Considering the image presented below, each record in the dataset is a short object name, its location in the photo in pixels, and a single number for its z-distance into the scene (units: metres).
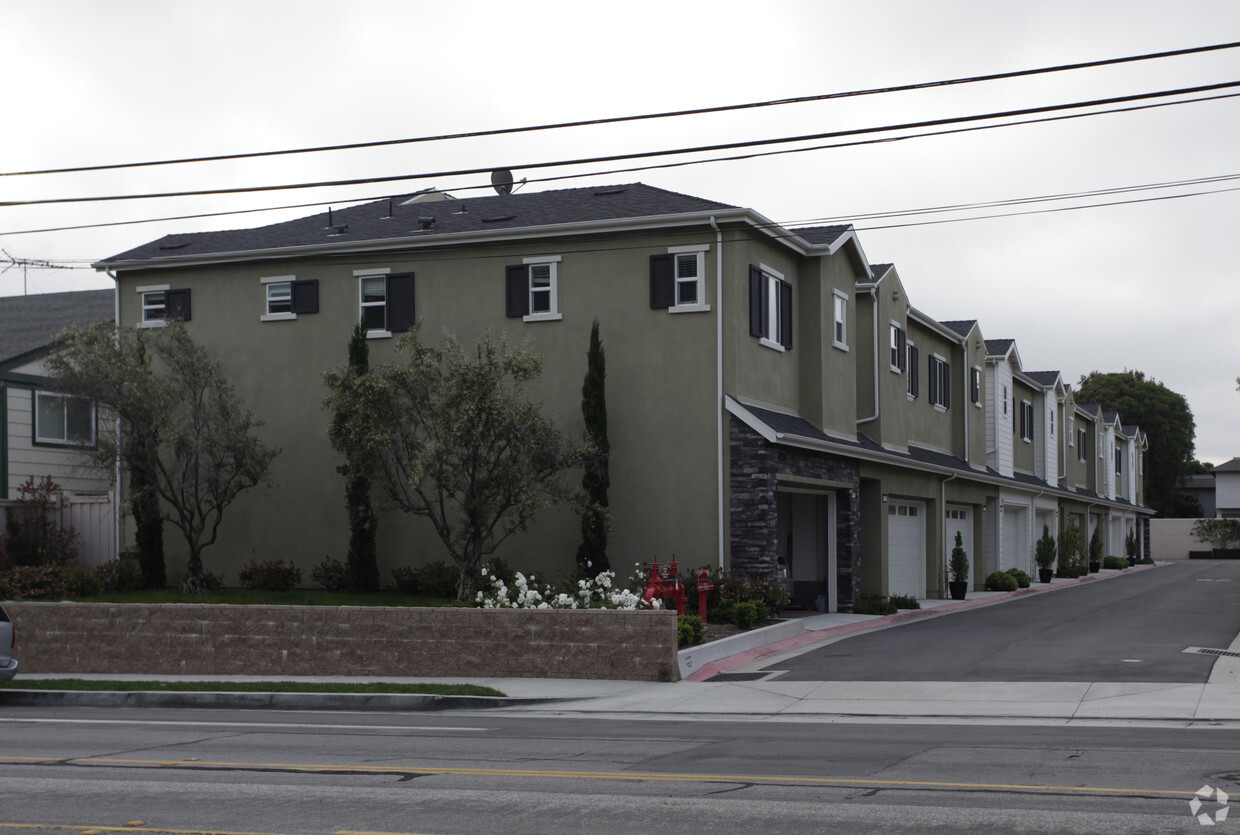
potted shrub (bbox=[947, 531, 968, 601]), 34.88
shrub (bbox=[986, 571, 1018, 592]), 39.53
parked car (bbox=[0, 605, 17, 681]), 17.97
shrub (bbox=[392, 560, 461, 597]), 27.67
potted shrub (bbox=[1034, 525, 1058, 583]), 45.97
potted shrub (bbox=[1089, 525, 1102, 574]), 56.66
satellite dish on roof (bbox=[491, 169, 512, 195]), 32.66
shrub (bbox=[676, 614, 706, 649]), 20.91
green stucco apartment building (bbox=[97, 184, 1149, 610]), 26.45
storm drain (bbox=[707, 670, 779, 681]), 19.20
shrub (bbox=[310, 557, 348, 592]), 28.81
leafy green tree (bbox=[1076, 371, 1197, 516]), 100.44
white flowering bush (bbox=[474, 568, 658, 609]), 20.36
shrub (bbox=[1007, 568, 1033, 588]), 40.78
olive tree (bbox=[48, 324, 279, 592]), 26.95
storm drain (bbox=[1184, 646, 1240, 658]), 20.50
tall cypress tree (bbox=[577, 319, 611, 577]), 26.08
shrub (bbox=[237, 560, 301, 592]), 29.42
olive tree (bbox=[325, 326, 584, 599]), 24.66
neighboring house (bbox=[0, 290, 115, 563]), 30.30
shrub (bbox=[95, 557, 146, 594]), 29.12
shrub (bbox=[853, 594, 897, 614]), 29.14
